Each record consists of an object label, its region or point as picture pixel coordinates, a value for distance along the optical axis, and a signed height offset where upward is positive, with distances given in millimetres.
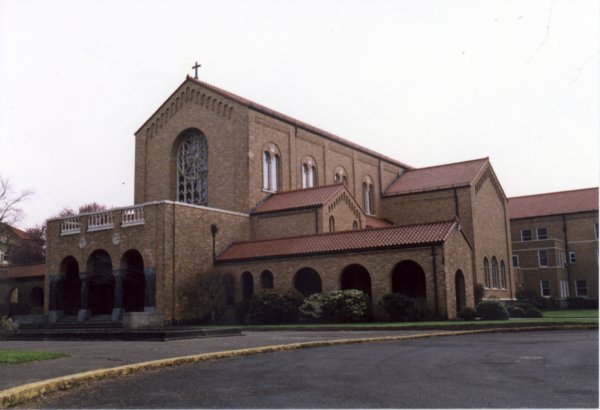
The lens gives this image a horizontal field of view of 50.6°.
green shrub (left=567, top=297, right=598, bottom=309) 55531 -1374
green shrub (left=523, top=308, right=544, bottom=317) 35250 -1343
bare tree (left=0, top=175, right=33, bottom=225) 51156 +7298
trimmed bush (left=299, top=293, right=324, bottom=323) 30328 -701
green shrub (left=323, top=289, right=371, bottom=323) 29370 -619
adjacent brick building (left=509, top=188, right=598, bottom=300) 58844 +3946
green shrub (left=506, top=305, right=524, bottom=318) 35406 -1250
